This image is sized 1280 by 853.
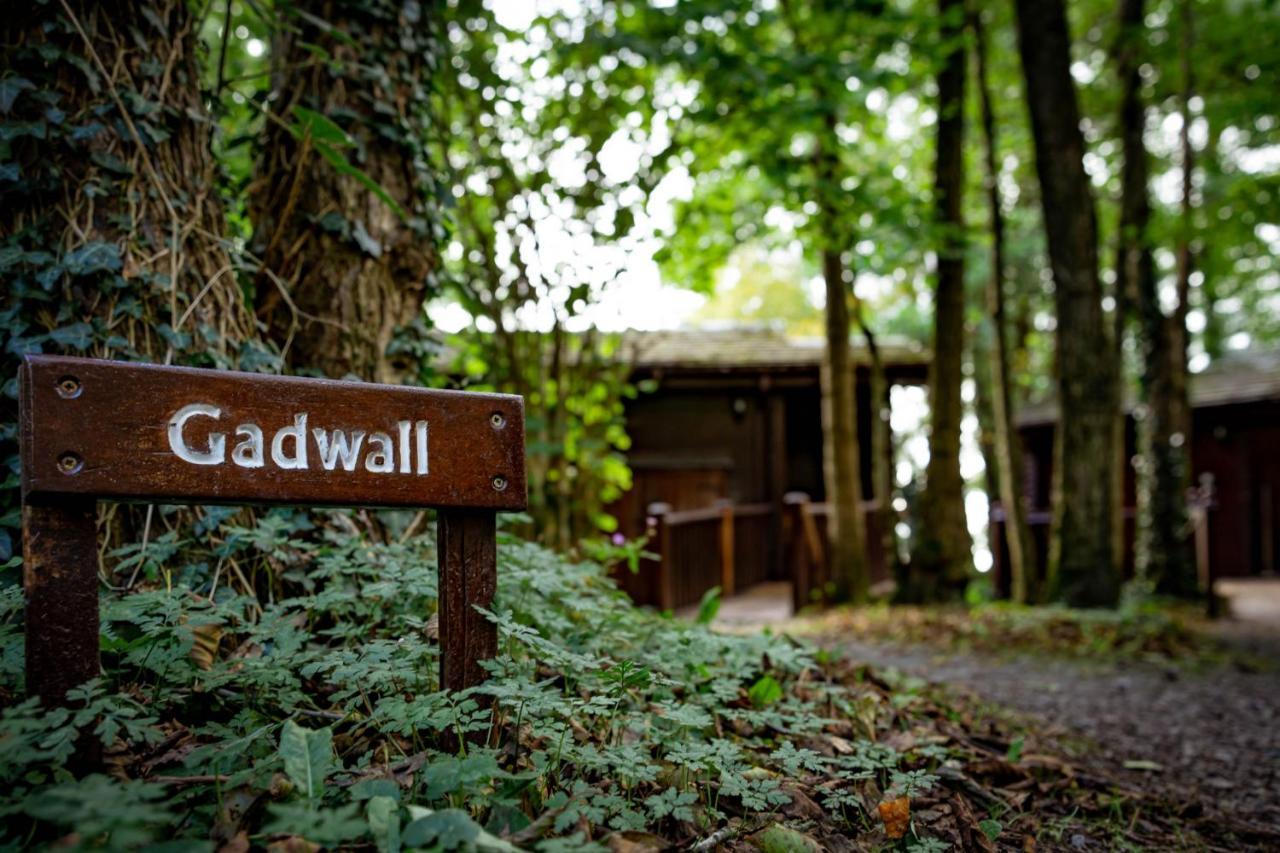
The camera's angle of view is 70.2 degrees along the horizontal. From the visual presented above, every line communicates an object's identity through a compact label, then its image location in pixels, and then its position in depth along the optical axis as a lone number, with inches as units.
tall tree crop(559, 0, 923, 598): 259.9
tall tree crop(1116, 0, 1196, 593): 445.1
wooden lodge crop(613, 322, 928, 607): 489.1
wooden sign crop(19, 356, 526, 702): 68.8
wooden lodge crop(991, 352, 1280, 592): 705.0
